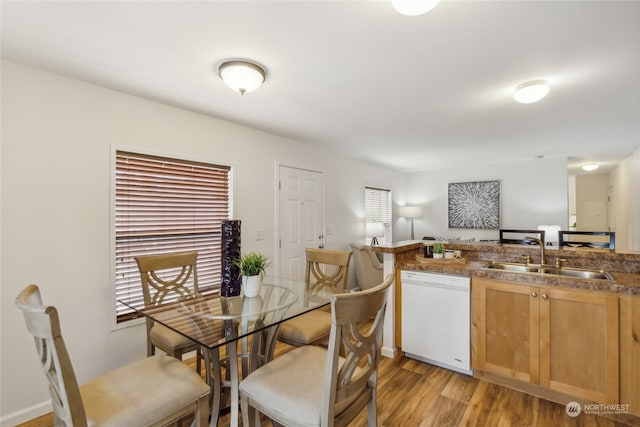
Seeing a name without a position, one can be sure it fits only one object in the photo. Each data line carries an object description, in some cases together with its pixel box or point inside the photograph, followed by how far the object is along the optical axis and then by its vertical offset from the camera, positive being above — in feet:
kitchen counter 6.00 -1.46
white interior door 11.78 -0.05
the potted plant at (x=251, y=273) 6.12 -1.23
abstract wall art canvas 18.08 +0.74
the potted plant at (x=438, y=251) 8.96 -1.12
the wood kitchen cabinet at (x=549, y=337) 6.06 -2.80
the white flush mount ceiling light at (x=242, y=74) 6.15 +3.13
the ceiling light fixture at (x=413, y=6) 4.00 +2.99
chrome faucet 7.87 -0.90
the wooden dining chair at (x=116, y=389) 3.32 -2.60
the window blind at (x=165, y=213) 7.63 +0.09
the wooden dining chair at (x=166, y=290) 6.05 -1.85
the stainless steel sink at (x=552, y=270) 7.22 -1.47
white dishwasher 7.59 -2.88
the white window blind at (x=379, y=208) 17.53 +0.53
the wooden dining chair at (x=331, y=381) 3.75 -2.55
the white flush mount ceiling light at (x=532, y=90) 7.06 +3.14
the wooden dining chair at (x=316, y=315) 6.37 -2.51
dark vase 6.35 -0.88
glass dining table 4.71 -1.87
